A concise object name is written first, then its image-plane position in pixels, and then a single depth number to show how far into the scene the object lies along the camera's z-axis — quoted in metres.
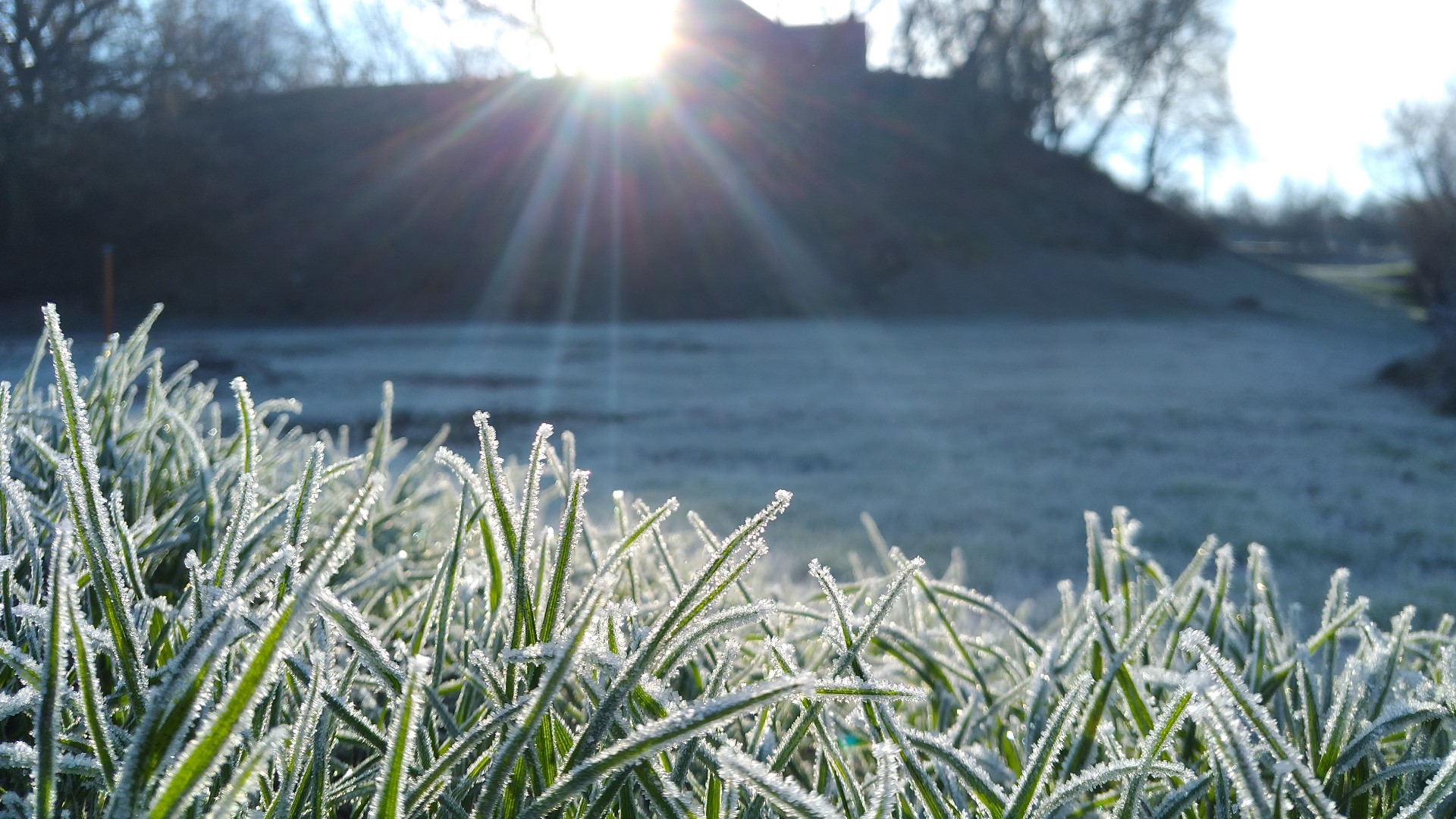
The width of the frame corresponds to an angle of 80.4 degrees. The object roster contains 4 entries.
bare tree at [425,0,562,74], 21.44
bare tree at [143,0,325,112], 12.28
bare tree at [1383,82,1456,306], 12.57
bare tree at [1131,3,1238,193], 27.69
